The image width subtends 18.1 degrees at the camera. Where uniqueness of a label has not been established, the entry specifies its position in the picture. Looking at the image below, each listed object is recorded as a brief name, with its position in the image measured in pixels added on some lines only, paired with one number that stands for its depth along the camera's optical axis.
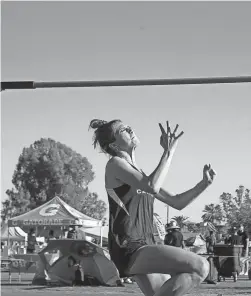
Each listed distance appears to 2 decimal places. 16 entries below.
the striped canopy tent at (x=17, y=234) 48.47
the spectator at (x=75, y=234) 23.06
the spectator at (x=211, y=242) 24.26
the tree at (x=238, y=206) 85.50
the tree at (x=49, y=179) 84.94
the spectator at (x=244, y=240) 23.79
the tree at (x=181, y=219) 74.94
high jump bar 6.50
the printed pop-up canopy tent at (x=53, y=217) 33.50
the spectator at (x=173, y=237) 20.89
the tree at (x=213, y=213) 85.31
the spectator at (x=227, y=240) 24.98
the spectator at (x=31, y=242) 28.24
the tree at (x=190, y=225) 75.36
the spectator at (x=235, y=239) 23.57
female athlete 5.15
